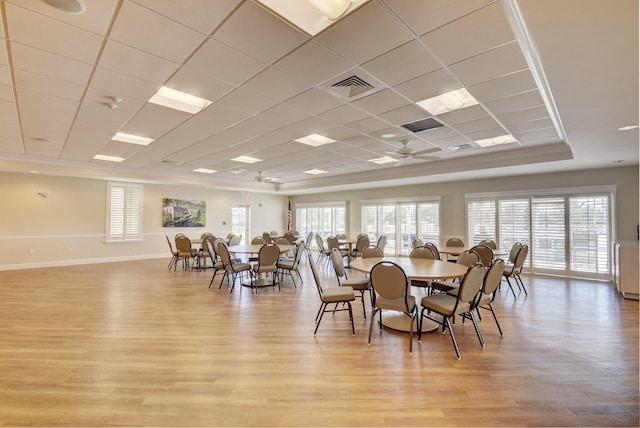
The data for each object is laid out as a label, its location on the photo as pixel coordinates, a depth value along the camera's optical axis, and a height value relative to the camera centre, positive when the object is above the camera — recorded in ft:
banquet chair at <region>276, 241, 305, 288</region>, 19.59 -2.95
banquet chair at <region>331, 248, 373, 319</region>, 13.47 -2.94
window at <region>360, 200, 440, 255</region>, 31.71 -0.19
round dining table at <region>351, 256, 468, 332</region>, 11.10 -2.07
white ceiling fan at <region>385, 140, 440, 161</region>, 17.52 +4.25
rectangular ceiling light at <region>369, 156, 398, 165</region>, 24.52 +5.23
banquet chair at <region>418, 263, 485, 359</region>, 10.00 -2.99
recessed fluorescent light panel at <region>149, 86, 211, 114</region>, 12.51 +5.41
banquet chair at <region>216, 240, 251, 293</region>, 18.08 -2.77
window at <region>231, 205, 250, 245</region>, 41.06 -0.17
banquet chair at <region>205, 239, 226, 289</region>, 21.62 -2.31
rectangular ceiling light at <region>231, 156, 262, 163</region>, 23.91 +5.17
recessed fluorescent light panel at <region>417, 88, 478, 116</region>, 12.61 +5.37
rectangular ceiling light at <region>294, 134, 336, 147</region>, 18.52 +5.27
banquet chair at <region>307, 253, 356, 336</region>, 11.69 -3.06
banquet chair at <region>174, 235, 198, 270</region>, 25.29 -2.59
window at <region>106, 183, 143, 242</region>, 30.71 +0.81
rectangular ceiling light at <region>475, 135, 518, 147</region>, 18.12 +5.20
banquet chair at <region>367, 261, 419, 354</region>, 10.17 -2.44
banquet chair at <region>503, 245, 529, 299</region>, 17.21 -2.61
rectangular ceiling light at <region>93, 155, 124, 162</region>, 23.86 +5.15
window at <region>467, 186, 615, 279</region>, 22.08 -0.47
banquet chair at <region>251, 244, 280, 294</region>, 18.39 -2.53
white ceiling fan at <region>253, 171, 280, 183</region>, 35.75 +5.13
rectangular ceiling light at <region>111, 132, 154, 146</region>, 18.33 +5.25
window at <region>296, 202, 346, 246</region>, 41.04 +0.17
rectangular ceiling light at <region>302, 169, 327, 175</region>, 30.14 +5.18
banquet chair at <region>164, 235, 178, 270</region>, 25.86 -3.88
